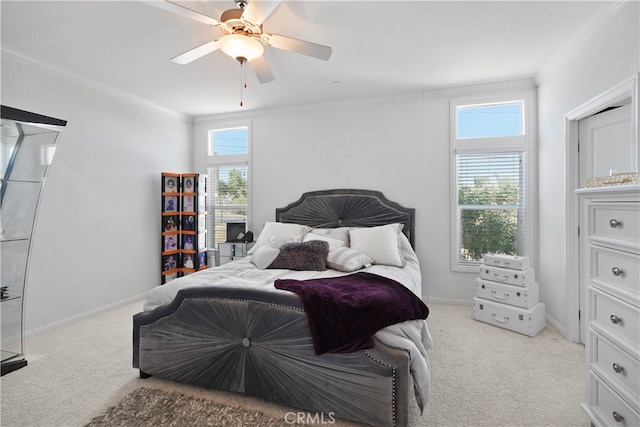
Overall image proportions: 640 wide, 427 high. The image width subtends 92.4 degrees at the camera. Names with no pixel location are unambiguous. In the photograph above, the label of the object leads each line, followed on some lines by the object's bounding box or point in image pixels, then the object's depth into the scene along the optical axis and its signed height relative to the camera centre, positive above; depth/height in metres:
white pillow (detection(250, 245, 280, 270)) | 2.95 -0.40
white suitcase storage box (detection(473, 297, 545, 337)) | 2.89 -0.99
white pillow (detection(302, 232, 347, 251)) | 3.30 -0.27
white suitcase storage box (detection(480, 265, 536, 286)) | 3.01 -0.60
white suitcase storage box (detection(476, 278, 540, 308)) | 2.97 -0.77
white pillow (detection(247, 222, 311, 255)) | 3.63 -0.19
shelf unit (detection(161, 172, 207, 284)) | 4.37 -0.13
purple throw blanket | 1.69 -0.56
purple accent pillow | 2.87 -0.39
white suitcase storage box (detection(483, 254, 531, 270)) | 3.08 -0.46
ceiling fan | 1.83 +1.22
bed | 1.65 -0.78
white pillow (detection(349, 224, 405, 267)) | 3.10 -0.29
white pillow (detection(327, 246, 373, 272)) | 2.87 -0.42
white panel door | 2.24 +0.58
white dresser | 1.32 -0.42
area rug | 1.75 -1.18
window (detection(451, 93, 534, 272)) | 3.58 +0.46
